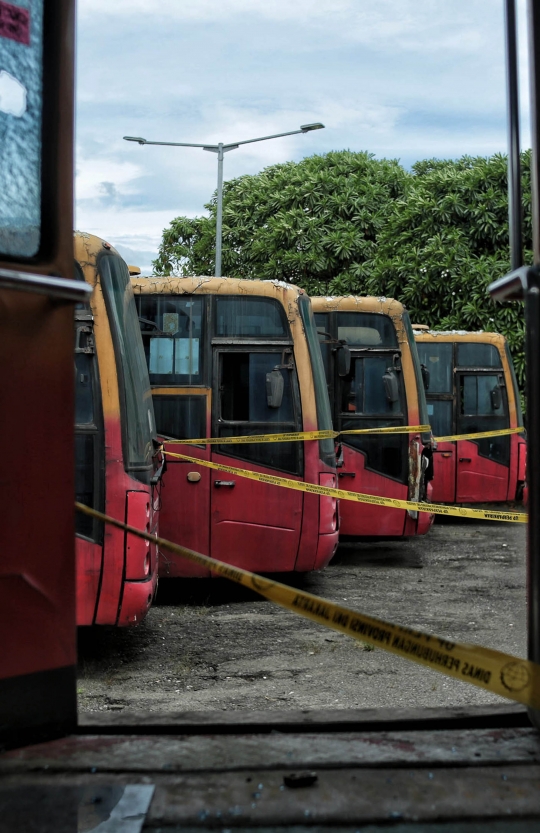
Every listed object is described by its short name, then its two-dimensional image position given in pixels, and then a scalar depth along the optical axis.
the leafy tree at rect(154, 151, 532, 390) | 20.73
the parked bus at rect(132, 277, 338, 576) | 7.98
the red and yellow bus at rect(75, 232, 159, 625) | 5.79
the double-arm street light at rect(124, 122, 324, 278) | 20.89
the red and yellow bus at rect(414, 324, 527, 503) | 14.64
